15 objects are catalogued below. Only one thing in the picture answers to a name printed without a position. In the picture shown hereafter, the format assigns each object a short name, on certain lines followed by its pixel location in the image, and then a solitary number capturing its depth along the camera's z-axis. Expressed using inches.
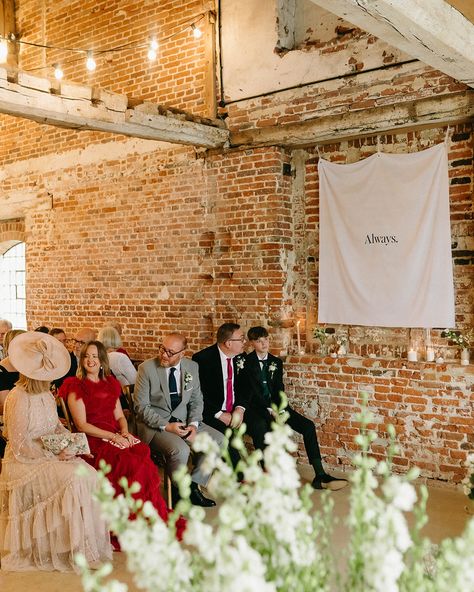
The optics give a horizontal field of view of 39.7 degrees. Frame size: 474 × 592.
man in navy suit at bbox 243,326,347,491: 231.9
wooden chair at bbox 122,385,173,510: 203.2
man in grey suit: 207.2
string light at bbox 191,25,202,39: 278.5
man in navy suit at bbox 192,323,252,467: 230.4
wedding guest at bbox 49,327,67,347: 289.9
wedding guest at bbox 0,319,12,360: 311.4
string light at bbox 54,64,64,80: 266.7
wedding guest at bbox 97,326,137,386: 245.1
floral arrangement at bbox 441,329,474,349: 221.3
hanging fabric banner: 225.3
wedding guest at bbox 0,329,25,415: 213.0
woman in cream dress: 164.2
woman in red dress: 184.2
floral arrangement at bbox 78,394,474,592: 47.8
